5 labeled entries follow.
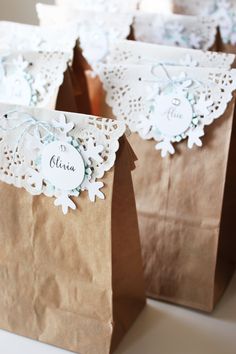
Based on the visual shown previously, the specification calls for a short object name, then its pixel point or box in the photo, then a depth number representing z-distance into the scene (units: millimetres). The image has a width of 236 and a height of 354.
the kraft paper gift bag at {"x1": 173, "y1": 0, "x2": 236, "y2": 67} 1128
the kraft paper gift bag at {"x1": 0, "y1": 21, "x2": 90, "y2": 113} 1019
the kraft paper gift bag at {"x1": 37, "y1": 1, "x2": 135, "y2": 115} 1011
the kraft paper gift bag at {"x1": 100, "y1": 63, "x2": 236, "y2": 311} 818
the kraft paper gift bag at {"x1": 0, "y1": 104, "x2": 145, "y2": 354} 716
